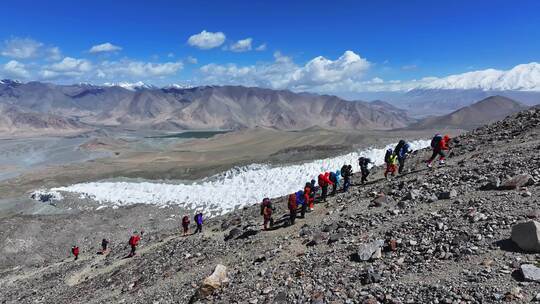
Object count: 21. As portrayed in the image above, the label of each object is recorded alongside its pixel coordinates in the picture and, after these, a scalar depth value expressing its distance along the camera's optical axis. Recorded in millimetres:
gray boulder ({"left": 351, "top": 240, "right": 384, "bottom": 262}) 11453
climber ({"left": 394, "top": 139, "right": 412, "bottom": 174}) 20731
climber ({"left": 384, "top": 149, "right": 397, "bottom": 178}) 20844
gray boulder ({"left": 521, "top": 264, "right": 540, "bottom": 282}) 8330
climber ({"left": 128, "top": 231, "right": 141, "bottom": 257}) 22906
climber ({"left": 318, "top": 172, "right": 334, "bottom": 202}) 19664
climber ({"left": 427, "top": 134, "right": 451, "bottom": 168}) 19953
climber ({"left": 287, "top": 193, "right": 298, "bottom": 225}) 16938
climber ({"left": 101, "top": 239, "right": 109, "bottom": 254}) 27562
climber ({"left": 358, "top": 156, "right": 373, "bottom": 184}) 21500
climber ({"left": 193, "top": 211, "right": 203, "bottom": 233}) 23344
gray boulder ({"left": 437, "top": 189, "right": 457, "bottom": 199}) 14191
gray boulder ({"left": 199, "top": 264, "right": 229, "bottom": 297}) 12688
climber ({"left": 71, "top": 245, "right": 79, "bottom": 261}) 27217
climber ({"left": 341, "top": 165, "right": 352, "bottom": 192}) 20736
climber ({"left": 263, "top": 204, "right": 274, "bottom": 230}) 17734
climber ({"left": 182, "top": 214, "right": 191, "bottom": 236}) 23366
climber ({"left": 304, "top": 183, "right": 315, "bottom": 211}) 18031
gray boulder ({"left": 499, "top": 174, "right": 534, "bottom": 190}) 13125
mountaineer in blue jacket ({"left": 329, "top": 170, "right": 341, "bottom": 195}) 20742
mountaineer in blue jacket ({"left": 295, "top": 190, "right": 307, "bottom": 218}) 17703
